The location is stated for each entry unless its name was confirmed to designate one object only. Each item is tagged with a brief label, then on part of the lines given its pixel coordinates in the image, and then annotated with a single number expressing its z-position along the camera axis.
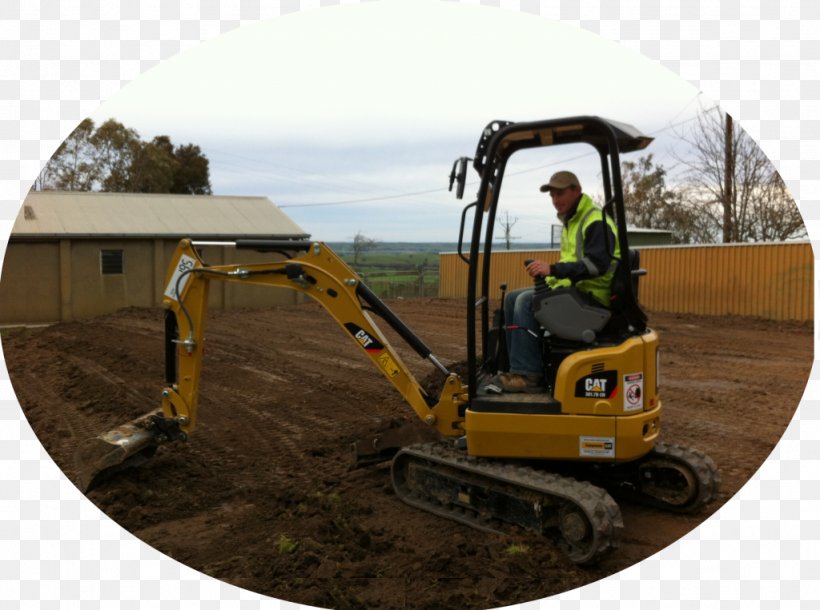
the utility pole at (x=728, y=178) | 15.07
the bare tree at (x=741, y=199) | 14.85
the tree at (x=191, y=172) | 32.88
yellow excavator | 5.04
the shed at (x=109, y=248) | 20.73
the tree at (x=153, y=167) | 28.67
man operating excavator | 5.03
